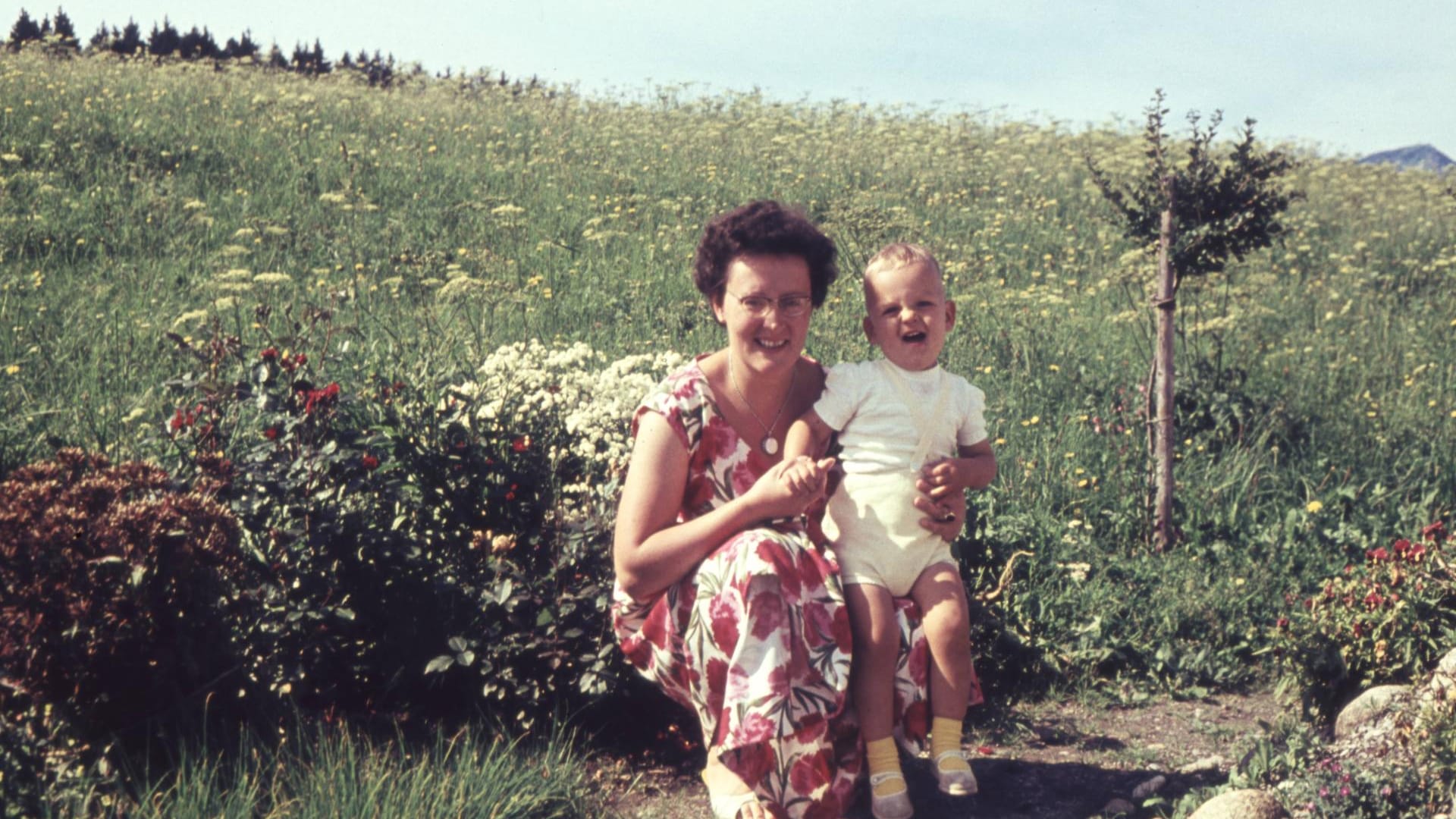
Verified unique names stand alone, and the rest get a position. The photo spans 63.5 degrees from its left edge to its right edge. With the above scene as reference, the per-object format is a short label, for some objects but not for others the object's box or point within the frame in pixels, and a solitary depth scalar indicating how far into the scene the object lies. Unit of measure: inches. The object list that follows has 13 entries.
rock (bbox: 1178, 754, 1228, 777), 133.3
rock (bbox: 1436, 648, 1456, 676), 118.0
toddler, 109.7
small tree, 198.5
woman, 103.6
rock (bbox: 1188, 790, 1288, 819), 103.7
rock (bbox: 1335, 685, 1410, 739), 129.0
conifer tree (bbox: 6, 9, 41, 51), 1004.6
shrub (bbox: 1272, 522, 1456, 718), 137.7
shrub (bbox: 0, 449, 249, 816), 96.3
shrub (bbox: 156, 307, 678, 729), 121.7
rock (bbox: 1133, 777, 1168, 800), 126.0
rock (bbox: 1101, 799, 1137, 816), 121.1
